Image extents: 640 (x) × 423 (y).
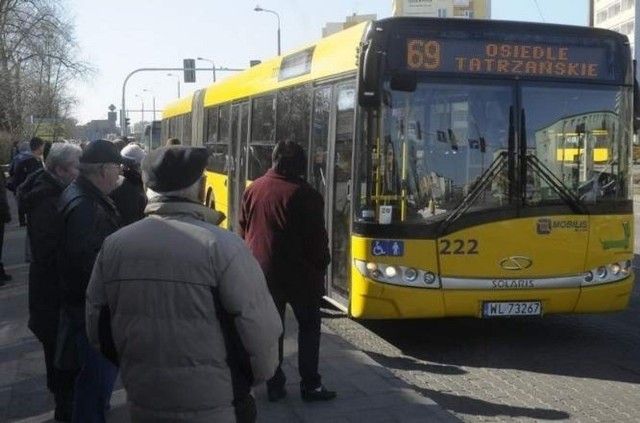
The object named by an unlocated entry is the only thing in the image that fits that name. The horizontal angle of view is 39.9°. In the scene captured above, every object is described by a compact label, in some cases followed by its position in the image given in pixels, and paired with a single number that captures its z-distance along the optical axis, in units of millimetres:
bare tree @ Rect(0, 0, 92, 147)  48125
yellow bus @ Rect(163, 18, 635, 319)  7711
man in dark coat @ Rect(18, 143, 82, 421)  5336
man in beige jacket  2980
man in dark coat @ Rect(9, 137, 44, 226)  13408
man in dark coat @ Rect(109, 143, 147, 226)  6039
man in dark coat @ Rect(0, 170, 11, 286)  11133
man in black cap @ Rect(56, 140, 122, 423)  4527
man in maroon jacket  5898
